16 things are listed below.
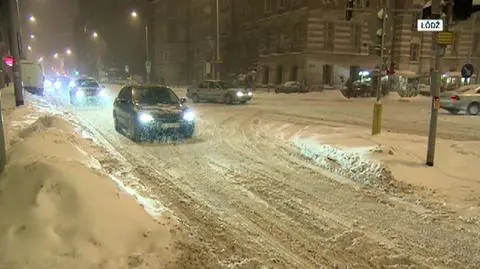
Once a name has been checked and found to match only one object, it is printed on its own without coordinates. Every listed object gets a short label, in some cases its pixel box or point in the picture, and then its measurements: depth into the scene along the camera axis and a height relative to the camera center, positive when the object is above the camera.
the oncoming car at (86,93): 26.94 -1.58
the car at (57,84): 46.25 -2.01
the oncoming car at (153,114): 12.35 -1.31
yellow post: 12.12 -1.40
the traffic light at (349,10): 15.62 +1.99
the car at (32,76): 36.44 -0.78
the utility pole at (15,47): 20.14 +0.91
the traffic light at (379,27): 12.02 +1.10
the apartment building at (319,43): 46.97 +2.77
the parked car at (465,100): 21.48 -1.57
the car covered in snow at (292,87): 42.72 -1.93
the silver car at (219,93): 27.94 -1.63
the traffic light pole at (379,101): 12.08 -0.92
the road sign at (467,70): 27.57 -0.17
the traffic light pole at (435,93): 8.65 -0.51
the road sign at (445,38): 8.36 +0.54
